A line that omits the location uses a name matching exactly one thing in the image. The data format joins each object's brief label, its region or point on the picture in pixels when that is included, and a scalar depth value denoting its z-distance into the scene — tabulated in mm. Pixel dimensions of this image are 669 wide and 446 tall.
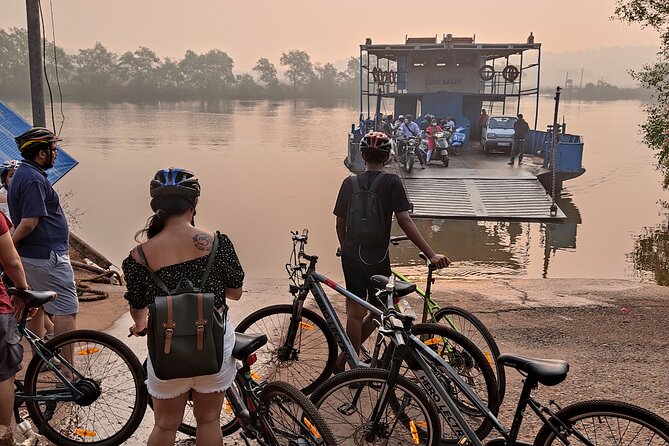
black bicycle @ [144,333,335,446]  2715
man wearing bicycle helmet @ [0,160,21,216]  4629
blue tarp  7637
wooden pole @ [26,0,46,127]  7484
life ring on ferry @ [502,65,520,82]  26094
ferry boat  24062
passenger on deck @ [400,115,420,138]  19828
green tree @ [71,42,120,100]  105375
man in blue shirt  3828
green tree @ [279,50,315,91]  136750
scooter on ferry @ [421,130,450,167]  19953
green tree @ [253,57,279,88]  131125
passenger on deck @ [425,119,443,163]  20031
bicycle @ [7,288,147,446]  3381
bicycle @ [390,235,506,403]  4070
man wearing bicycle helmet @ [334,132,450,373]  4027
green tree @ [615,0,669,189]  15625
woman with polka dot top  2469
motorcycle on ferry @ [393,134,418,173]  18397
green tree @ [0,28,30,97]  97669
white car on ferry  23062
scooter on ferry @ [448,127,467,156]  22906
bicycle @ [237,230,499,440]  3594
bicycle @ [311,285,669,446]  2553
